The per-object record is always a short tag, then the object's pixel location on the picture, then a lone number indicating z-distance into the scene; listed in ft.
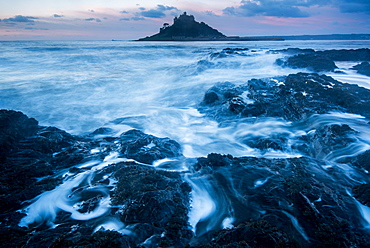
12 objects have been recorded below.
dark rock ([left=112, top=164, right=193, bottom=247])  9.02
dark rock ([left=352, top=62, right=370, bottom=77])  43.95
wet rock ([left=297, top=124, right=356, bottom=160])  16.63
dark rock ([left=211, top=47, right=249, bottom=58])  73.84
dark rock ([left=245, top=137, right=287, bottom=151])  18.12
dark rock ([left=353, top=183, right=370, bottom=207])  11.10
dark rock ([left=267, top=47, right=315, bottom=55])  77.90
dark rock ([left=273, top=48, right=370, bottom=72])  49.37
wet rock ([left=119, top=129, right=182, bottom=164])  15.93
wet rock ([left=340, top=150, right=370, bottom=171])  14.20
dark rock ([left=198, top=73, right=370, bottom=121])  24.21
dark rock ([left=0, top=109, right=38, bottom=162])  15.34
